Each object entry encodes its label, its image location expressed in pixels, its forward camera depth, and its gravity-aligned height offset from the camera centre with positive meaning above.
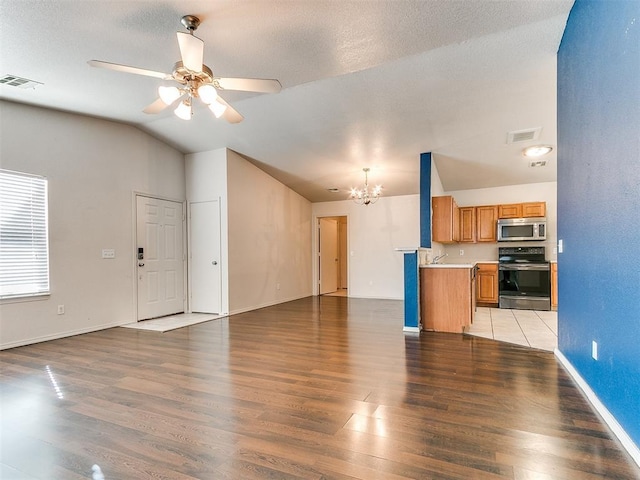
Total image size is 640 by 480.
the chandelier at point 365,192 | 6.40 +0.85
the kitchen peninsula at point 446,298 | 4.53 -0.84
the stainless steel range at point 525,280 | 6.11 -0.81
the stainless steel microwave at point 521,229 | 6.46 +0.11
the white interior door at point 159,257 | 5.46 -0.30
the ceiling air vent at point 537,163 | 5.82 +1.23
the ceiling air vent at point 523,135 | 4.73 +1.42
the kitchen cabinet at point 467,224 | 7.07 +0.24
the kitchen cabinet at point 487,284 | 6.55 -0.94
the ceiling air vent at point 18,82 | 3.46 +1.64
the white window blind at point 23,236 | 3.99 +0.06
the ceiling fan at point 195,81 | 2.45 +1.24
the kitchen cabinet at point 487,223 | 6.89 +0.25
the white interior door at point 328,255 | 8.97 -0.48
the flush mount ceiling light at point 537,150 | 5.27 +1.32
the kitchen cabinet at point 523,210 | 6.55 +0.49
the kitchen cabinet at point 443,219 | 5.86 +0.29
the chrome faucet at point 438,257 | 5.96 -0.41
